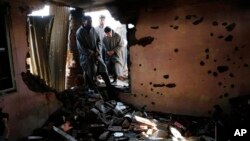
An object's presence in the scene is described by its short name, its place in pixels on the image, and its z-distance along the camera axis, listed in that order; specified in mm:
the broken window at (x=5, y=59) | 4060
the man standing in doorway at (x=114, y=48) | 6729
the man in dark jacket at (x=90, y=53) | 6012
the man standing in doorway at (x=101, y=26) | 7586
